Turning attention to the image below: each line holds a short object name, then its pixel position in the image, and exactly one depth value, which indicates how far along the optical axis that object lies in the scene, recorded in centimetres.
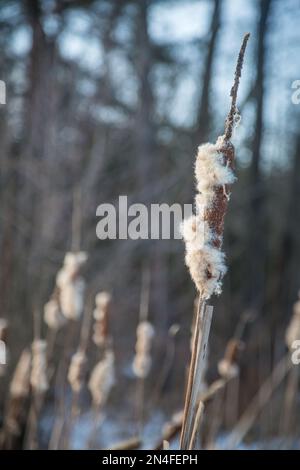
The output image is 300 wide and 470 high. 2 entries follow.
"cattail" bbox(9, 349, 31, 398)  195
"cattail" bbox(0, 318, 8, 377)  182
